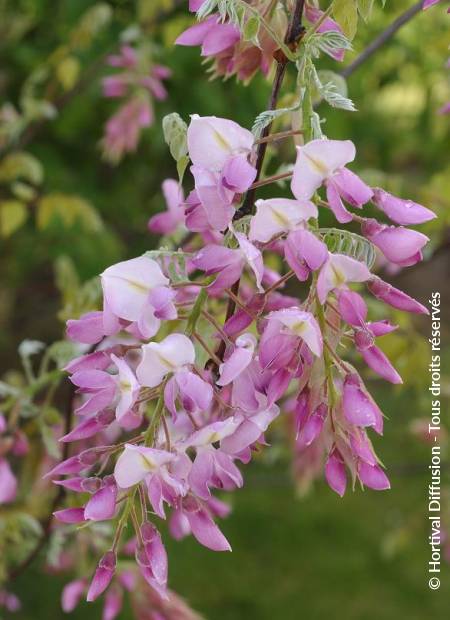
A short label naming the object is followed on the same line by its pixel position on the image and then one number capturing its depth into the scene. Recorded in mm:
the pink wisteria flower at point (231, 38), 641
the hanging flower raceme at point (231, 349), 564
